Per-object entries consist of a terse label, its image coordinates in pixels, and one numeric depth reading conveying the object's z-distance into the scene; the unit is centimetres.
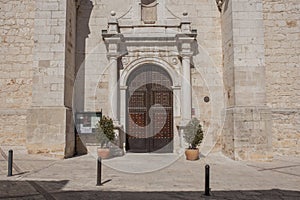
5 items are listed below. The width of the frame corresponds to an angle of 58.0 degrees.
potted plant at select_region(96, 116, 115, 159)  789
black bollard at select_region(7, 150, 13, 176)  525
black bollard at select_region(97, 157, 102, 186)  462
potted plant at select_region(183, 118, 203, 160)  777
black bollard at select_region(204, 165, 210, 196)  407
